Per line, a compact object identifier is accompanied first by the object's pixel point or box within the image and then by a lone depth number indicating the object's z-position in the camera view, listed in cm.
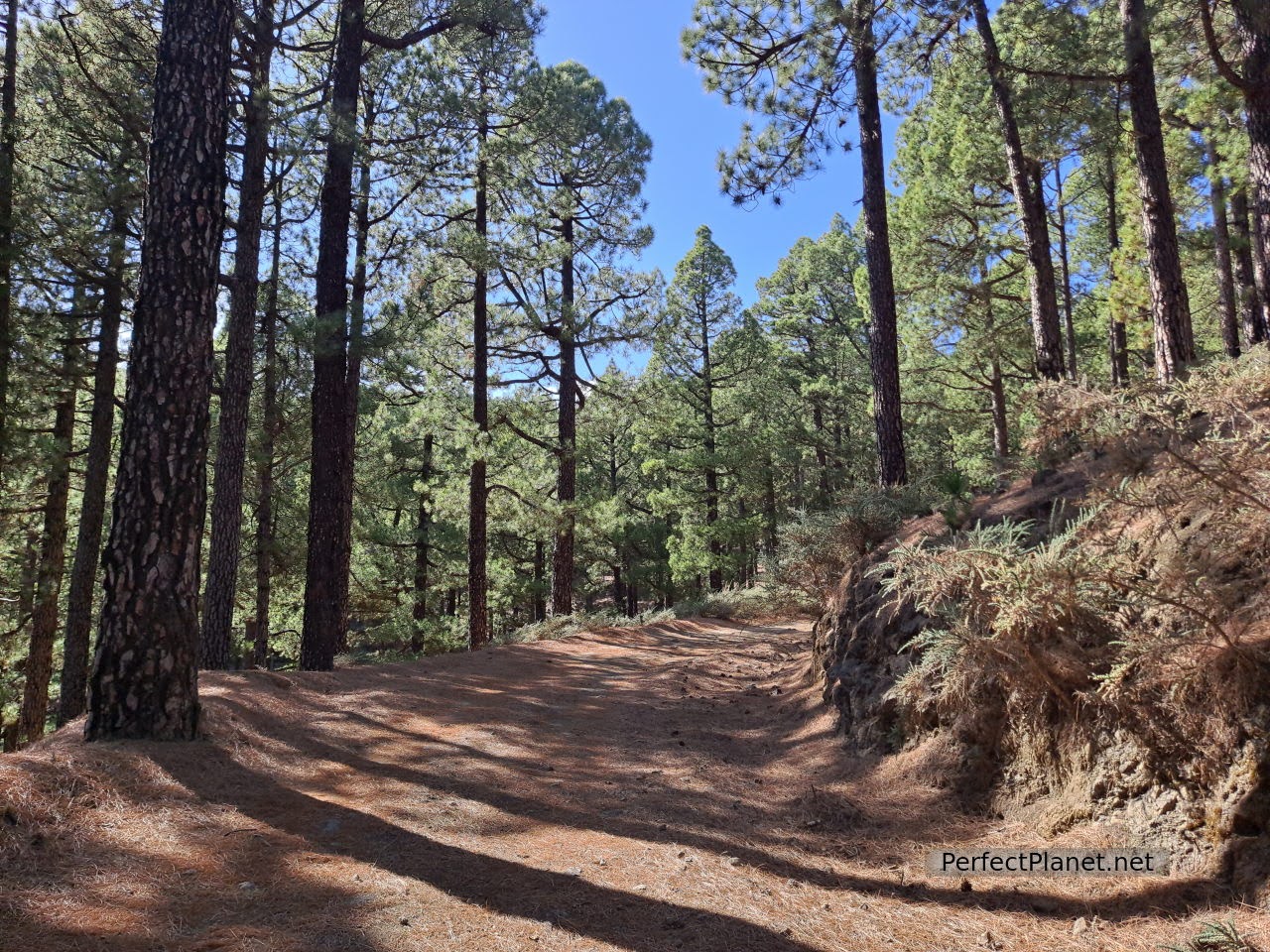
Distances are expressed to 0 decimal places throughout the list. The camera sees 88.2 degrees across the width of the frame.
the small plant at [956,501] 578
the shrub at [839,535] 849
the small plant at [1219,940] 219
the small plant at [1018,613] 342
